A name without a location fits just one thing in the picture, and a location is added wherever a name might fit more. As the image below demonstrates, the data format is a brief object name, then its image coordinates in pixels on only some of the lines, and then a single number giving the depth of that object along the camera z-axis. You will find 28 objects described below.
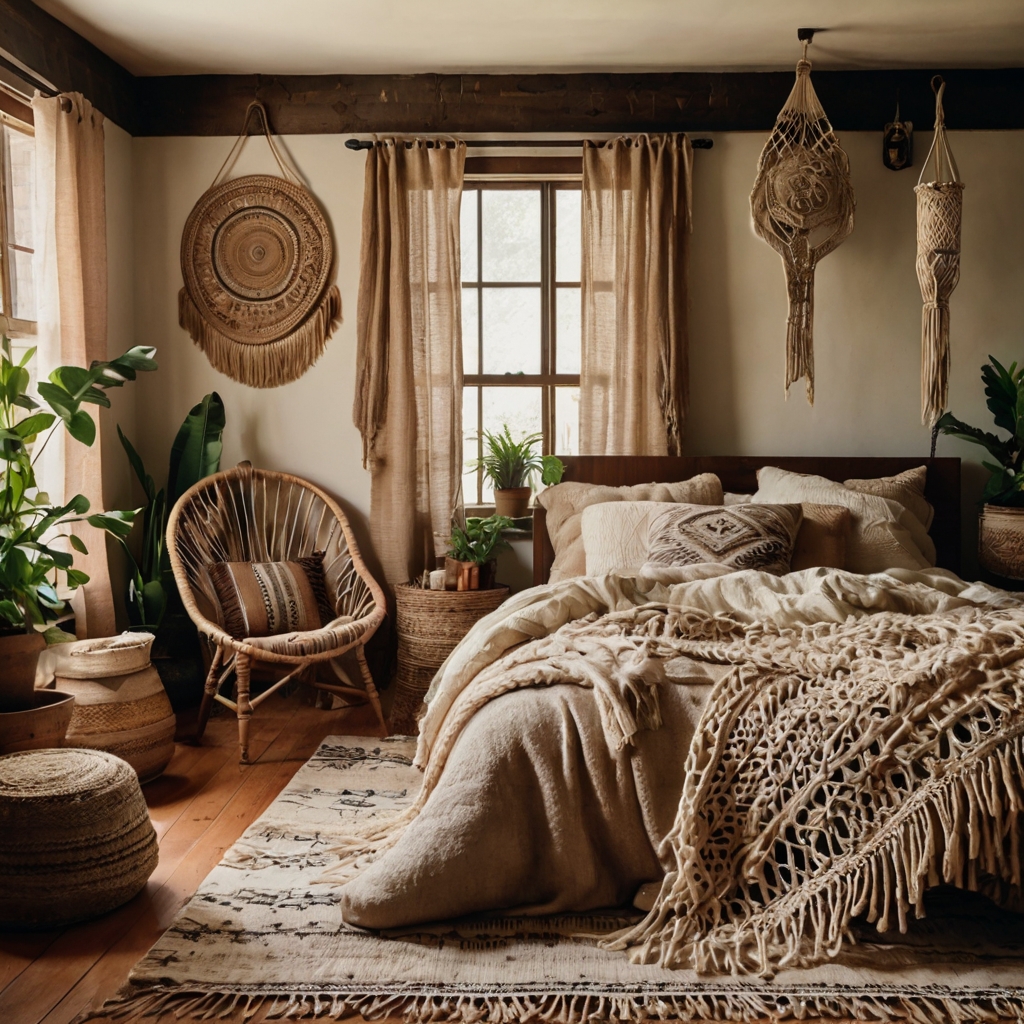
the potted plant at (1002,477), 3.52
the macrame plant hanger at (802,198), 3.60
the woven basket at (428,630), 3.64
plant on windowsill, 3.96
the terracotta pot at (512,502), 3.96
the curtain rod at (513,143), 3.96
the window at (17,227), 3.27
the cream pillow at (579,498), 3.49
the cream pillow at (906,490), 3.57
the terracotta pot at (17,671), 2.61
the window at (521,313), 4.09
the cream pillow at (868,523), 3.19
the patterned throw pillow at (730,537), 2.97
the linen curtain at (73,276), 3.30
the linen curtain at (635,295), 3.92
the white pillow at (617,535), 3.17
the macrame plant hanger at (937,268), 3.59
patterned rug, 1.71
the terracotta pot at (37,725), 2.52
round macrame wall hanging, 4.07
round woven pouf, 2.01
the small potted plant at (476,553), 3.71
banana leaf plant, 3.83
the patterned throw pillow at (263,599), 3.59
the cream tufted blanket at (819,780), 1.82
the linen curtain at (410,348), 3.97
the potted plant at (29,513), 2.65
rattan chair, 3.35
